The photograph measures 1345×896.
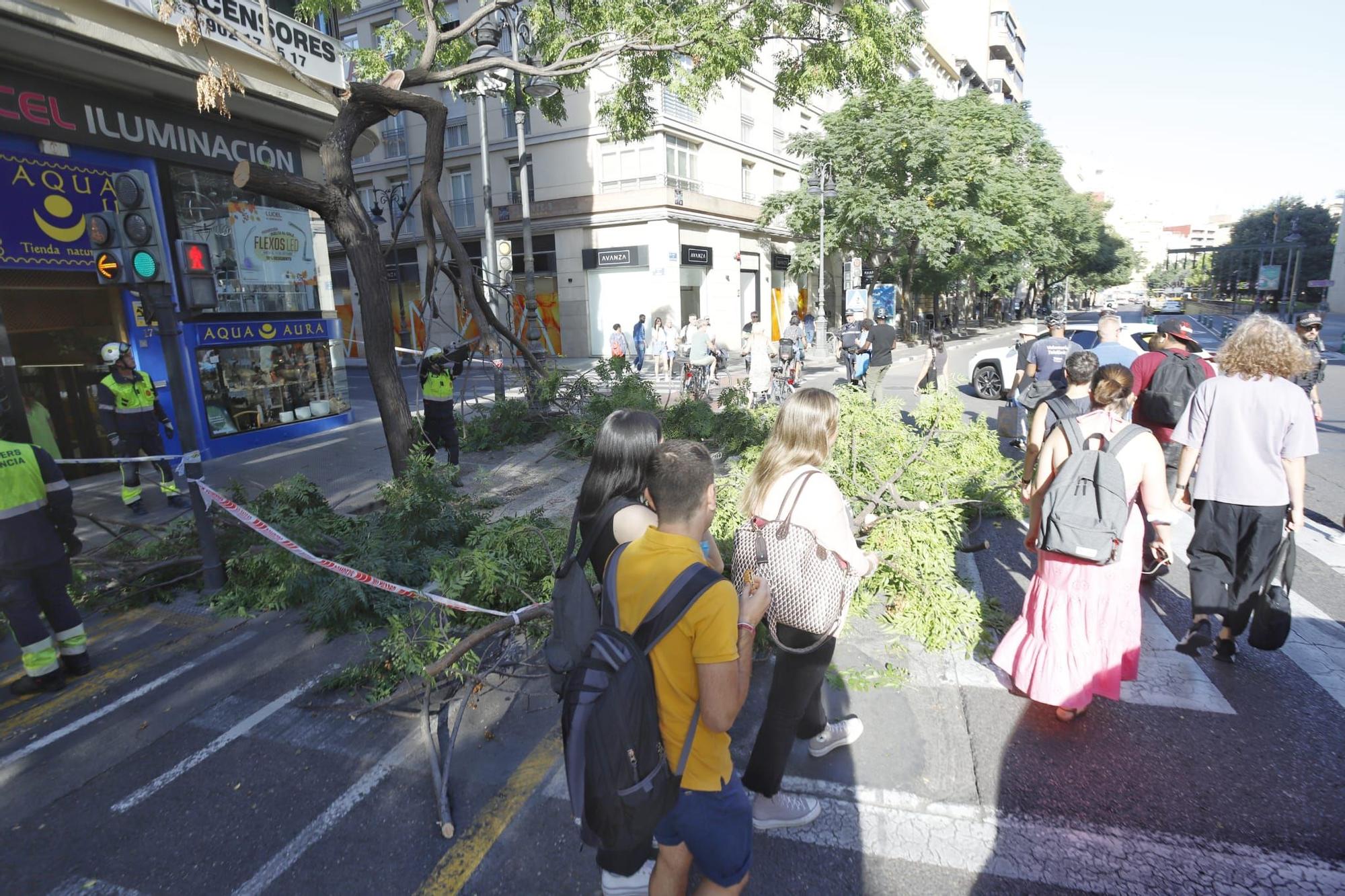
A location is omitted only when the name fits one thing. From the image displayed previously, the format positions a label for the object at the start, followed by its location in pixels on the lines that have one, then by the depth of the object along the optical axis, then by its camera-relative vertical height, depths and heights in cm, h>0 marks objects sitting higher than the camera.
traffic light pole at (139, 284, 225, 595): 545 -78
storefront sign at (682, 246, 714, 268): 2738 +156
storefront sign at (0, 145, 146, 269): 875 +147
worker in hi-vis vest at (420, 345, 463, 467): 855 -108
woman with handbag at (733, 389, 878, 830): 257 -96
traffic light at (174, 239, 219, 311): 546 +33
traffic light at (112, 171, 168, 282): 523 +64
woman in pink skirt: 340 -154
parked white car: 1331 -167
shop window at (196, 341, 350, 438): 1112 -120
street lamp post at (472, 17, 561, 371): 923 +371
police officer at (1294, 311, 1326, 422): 673 -80
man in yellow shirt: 187 -99
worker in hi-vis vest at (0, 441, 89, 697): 411 -141
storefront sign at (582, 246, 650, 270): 2619 +154
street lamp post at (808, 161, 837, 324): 2398 +344
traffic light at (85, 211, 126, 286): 529 +56
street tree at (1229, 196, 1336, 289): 5900 +323
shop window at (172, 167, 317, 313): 1101 +121
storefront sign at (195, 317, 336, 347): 1099 -29
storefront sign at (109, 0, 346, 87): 885 +404
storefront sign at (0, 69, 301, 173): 862 +262
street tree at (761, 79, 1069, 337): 2650 +390
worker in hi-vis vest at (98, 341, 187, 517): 791 -106
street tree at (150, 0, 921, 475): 679 +292
